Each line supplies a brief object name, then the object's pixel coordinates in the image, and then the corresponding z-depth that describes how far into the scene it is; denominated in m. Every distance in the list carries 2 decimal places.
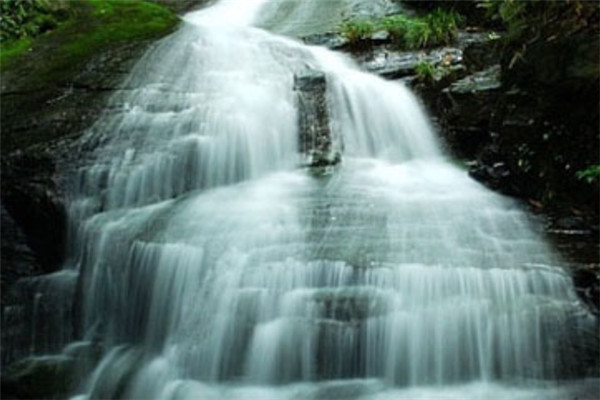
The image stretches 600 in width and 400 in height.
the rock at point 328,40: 10.48
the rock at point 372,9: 11.92
